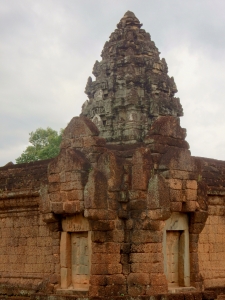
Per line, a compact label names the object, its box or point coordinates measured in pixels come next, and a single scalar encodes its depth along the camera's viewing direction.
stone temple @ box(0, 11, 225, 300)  10.80
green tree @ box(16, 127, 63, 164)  40.06
